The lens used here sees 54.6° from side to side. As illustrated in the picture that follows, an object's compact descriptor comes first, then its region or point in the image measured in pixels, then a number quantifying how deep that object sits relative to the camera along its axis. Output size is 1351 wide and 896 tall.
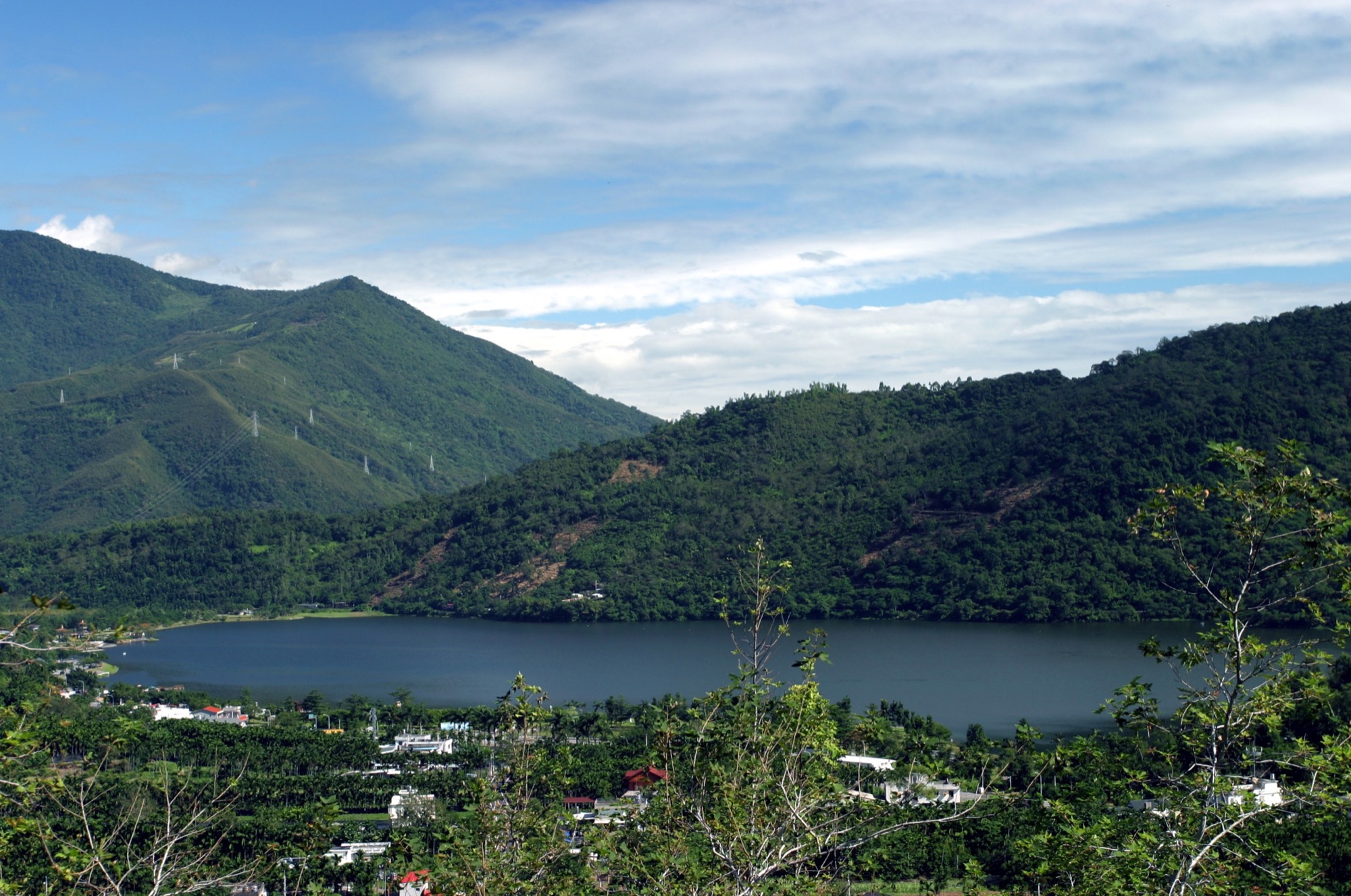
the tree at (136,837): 8.01
